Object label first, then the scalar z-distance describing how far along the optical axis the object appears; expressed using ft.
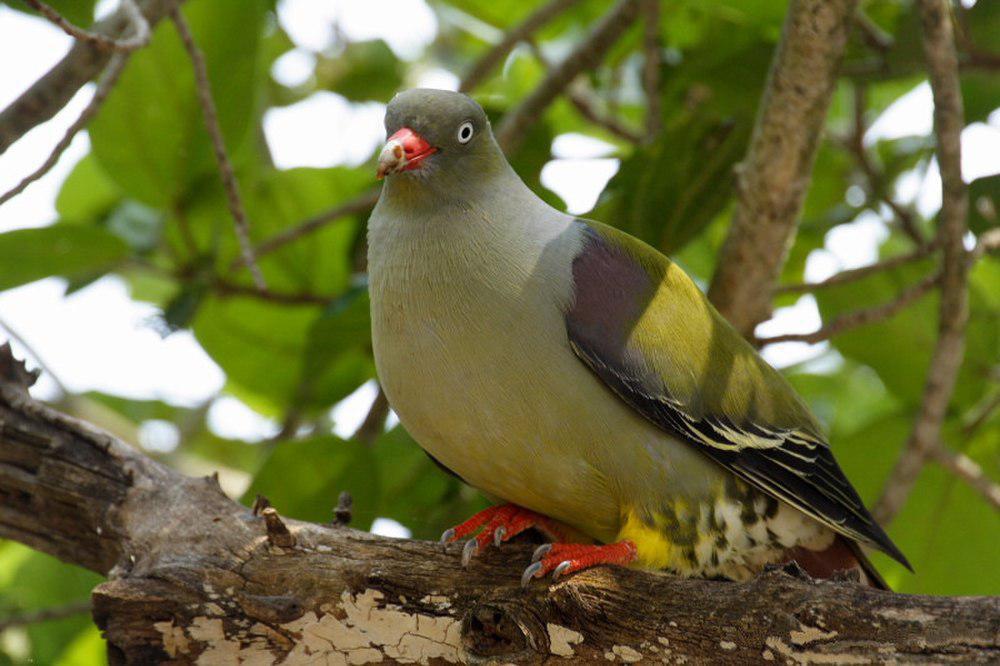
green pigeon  18.67
